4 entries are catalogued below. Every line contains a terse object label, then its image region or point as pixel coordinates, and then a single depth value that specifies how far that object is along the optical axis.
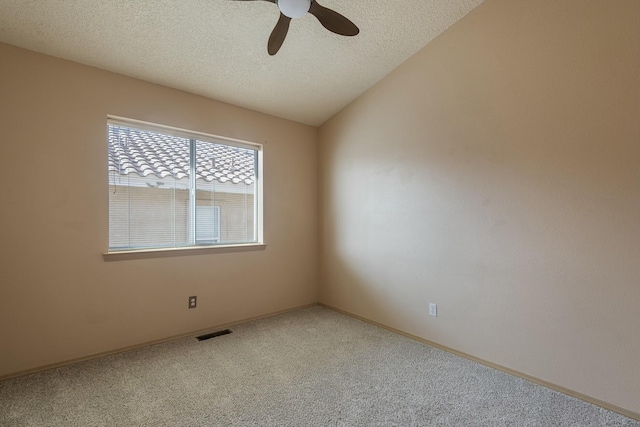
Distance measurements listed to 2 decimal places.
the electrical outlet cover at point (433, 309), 2.75
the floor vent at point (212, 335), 2.90
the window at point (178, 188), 2.68
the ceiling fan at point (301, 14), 1.70
